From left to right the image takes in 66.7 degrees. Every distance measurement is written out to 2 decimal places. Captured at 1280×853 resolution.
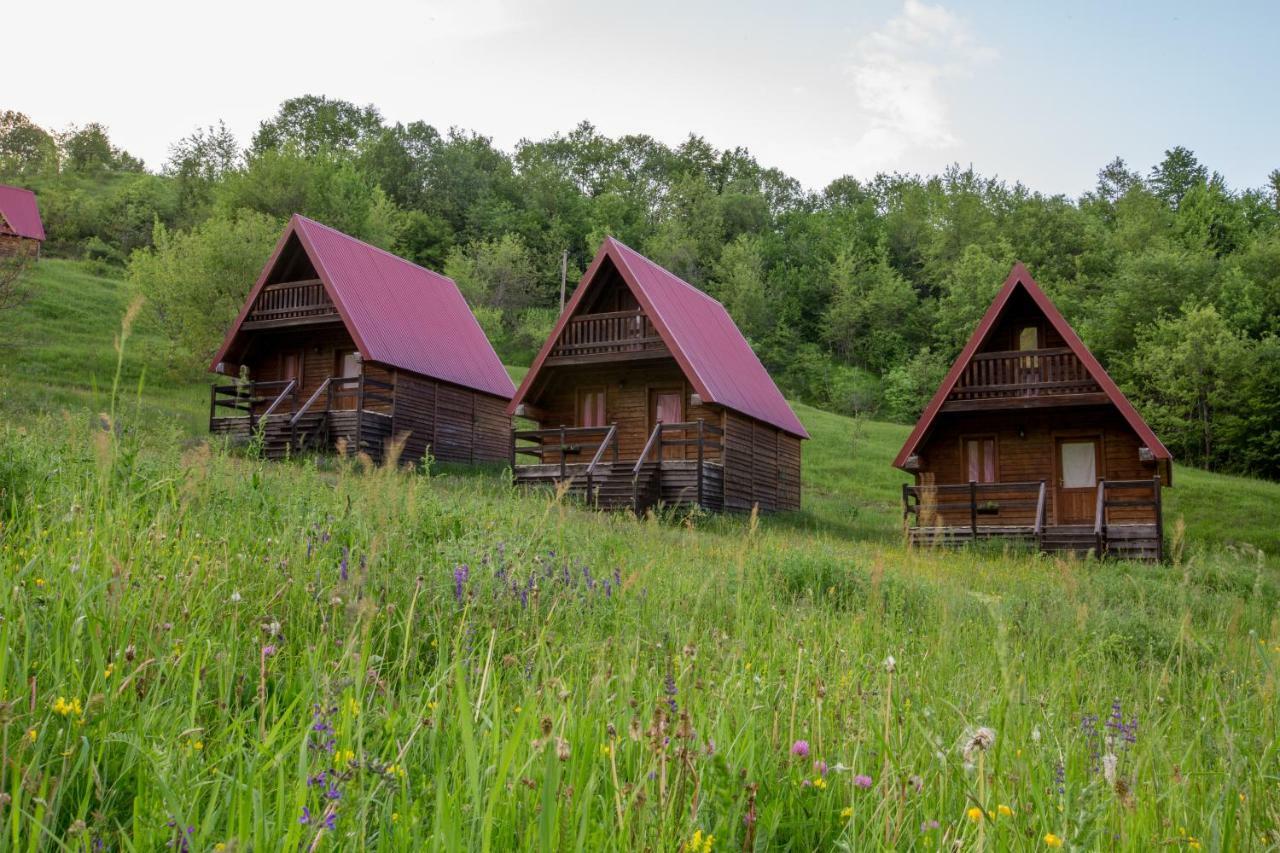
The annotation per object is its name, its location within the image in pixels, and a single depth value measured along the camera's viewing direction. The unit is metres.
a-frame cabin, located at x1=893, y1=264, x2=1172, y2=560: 20.70
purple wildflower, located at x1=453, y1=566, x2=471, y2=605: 4.89
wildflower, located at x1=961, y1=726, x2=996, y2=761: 1.78
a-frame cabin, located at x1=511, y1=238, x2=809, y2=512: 22.81
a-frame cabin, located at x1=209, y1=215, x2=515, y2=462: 26.61
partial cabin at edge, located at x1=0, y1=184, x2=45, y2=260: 53.50
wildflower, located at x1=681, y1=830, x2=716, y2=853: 2.07
